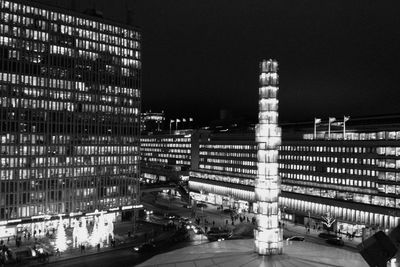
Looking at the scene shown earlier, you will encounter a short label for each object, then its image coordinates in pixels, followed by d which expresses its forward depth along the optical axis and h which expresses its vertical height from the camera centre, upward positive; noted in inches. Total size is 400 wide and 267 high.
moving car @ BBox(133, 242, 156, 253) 3009.4 -761.6
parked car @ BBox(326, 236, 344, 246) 3142.2 -735.2
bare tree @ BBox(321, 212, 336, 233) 3633.9 -691.0
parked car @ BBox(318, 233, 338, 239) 3340.3 -735.9
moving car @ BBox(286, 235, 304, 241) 3159.0 -715.7
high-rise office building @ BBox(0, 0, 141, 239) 3759.8 +203.2
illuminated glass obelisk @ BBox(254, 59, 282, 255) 2052.2 -148.8
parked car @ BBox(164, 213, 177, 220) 4258.9 -778.7
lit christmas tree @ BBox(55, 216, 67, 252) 3090.6 -768.1
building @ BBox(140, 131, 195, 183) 6914.4 -349.6
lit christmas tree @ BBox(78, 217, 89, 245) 3265.5 -754.4
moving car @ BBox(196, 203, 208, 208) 5109.3 -787.6
